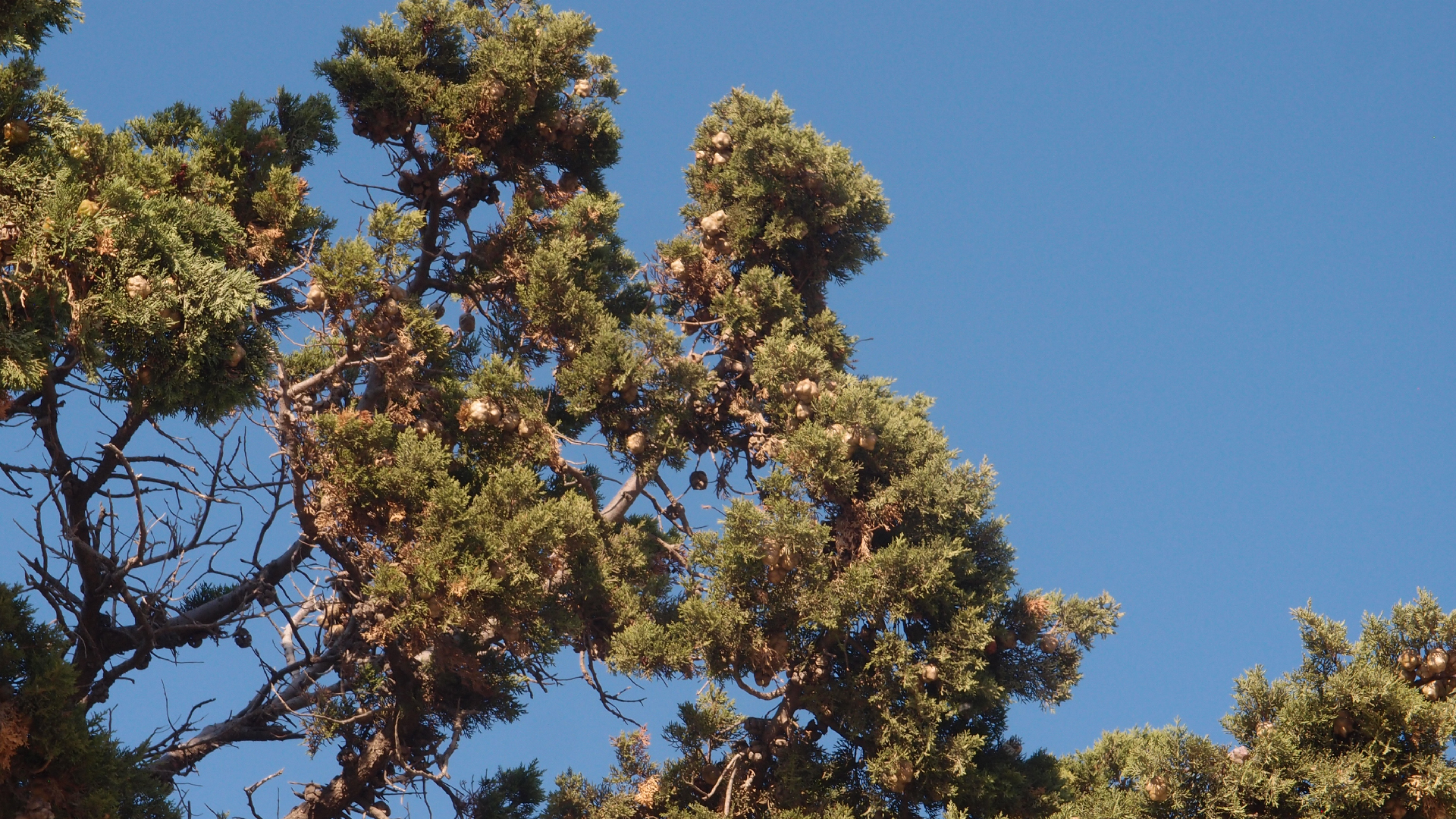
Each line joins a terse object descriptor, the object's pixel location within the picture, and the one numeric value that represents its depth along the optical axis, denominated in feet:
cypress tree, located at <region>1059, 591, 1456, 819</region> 52.39
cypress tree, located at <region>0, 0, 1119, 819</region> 59.98
